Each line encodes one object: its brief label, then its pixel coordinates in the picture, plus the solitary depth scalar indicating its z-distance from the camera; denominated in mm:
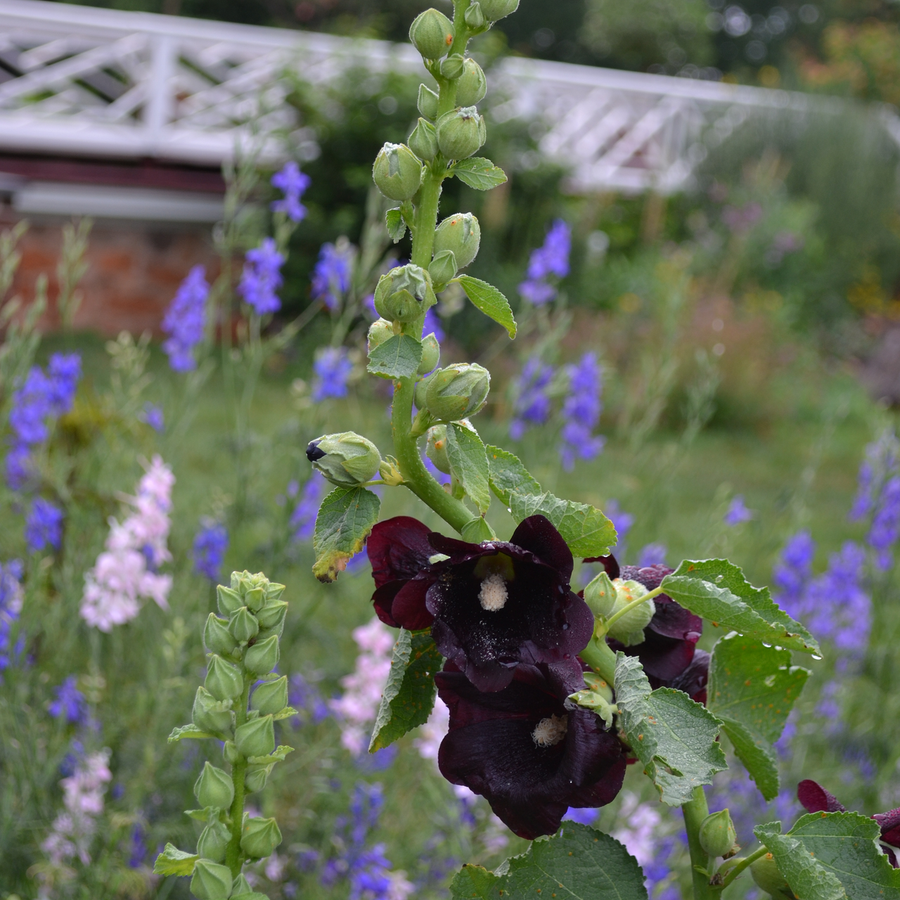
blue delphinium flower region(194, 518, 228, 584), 1985
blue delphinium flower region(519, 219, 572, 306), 2623
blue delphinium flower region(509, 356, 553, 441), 2342
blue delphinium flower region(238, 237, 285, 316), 2195
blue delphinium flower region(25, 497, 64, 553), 1883
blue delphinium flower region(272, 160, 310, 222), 2240
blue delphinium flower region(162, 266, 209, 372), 2301
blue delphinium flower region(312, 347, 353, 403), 1992
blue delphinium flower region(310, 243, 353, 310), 2117
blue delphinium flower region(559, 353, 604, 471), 2547
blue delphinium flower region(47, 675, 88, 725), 1659
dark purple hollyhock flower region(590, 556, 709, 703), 630
